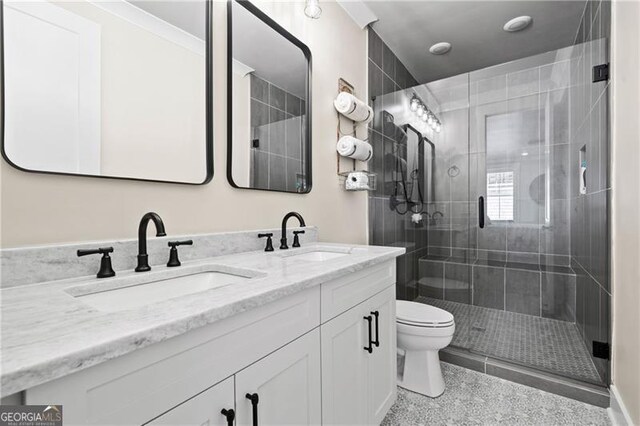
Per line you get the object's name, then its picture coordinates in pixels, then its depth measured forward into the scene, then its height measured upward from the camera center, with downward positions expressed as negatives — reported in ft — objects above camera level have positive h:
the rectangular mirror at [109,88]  2.78 +1.37
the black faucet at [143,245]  3.19 -0.34
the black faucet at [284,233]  5.09 -0.33
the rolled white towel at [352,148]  6.75 +1.50
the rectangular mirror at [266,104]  4.69 +1.92
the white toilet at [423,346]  5.67 -2.53
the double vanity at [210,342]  1.54 -0.88
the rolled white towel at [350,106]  6.76 +2.45
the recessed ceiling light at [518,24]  7.96 +5.12
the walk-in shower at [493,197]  7.82 +0.48
